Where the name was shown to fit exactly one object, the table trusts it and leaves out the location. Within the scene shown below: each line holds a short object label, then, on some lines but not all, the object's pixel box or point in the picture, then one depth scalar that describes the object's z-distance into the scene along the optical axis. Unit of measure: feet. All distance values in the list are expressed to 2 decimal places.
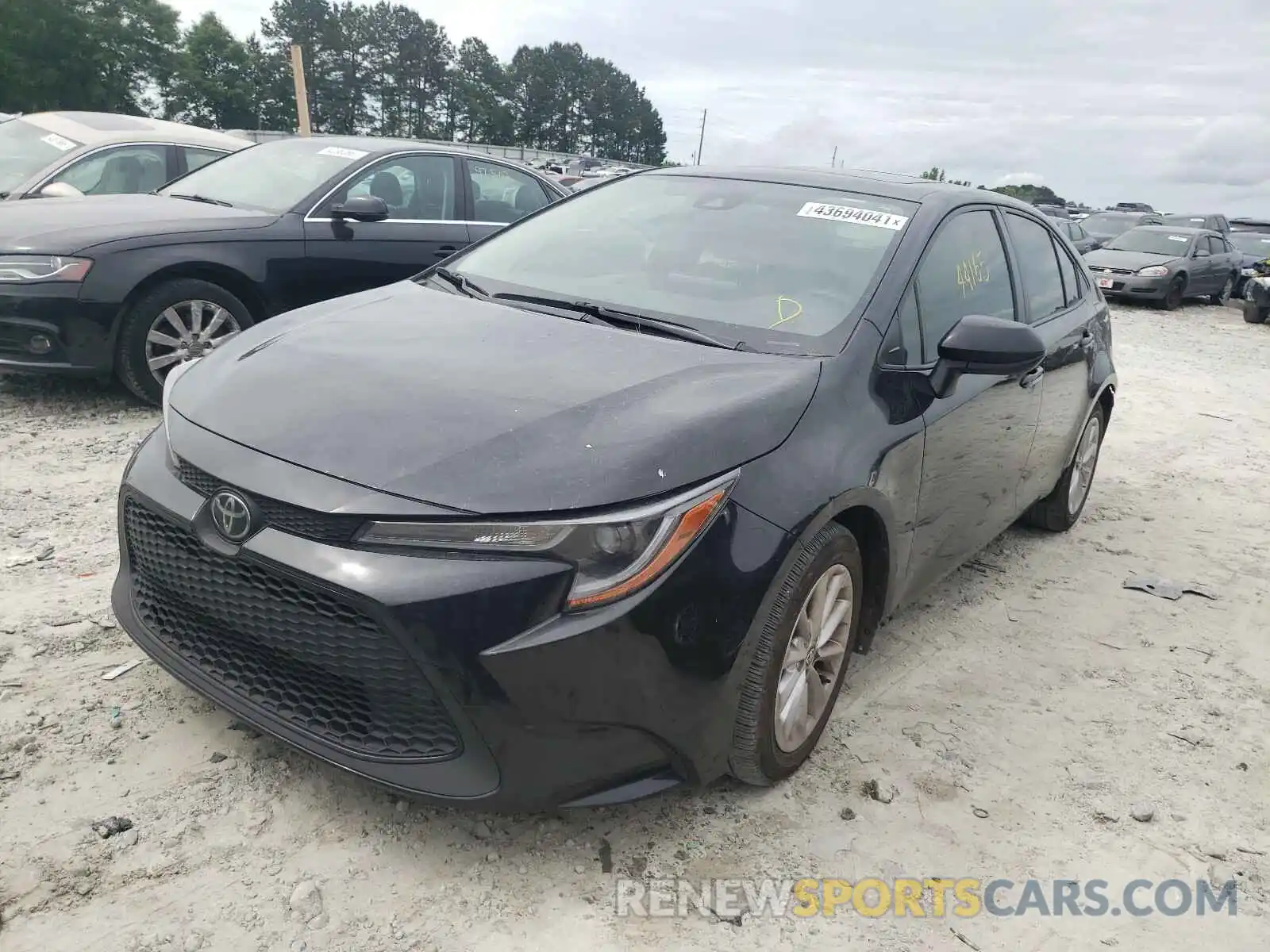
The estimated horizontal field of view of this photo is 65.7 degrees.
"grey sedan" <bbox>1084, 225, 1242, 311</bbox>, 56.24
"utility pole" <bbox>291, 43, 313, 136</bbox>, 47.73
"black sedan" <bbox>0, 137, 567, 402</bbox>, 15.99
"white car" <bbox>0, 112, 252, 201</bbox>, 22.76
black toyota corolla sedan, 6.49
